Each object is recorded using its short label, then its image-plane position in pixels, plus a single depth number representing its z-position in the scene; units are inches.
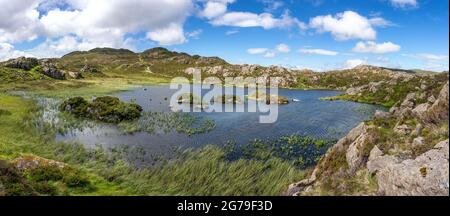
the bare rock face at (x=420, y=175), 612.6
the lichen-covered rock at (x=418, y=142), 833.4
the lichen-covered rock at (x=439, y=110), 850.1
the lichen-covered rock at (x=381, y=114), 1452.9
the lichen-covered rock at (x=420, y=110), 1011.9
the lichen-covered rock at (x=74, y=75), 7019.7
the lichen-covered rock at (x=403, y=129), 976.3
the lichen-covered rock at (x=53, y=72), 6515.8
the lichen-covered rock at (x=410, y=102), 1980.1
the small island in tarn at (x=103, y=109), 2532.0
